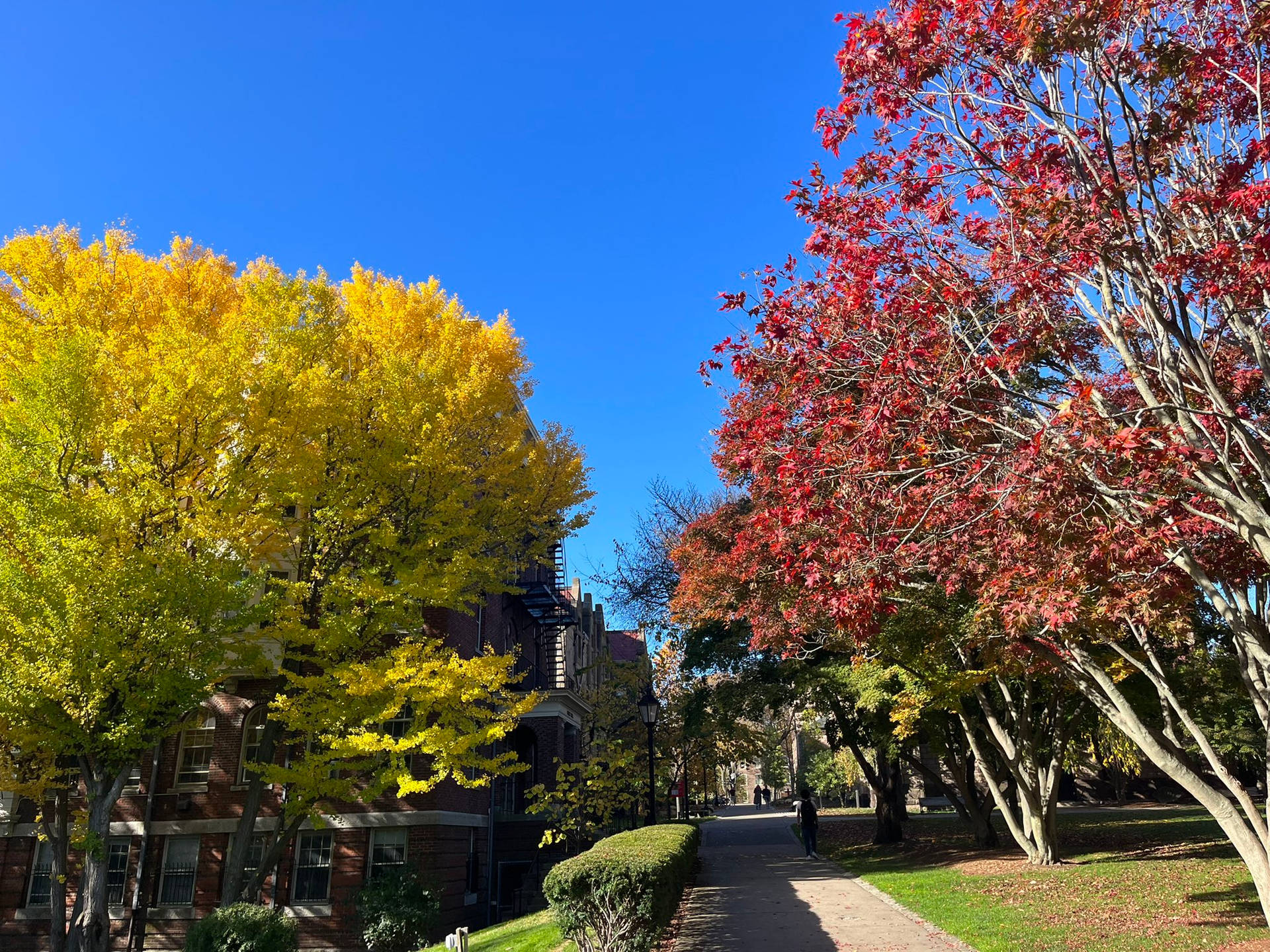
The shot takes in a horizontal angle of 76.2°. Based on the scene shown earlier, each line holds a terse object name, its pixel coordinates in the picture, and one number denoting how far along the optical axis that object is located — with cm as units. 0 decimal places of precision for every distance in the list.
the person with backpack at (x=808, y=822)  2198
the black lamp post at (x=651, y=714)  1988
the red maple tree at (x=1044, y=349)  657
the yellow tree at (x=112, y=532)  1203
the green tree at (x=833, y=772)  4541
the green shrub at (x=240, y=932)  1199
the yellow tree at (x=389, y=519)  1341
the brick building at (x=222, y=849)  1802
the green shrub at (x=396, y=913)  1585
